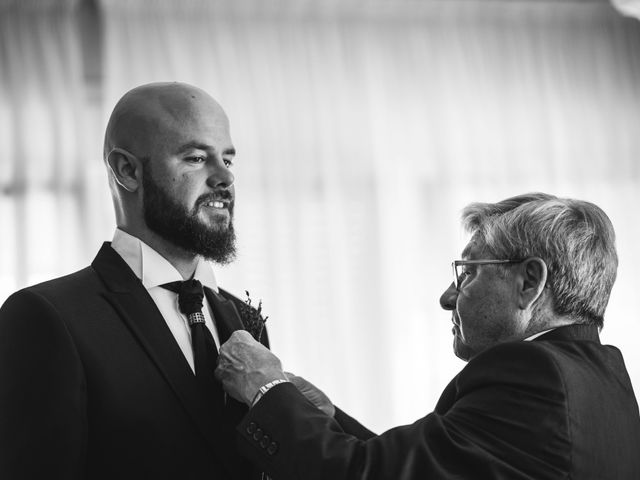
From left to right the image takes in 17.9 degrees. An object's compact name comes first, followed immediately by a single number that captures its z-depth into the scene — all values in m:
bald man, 2.63
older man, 2.66
